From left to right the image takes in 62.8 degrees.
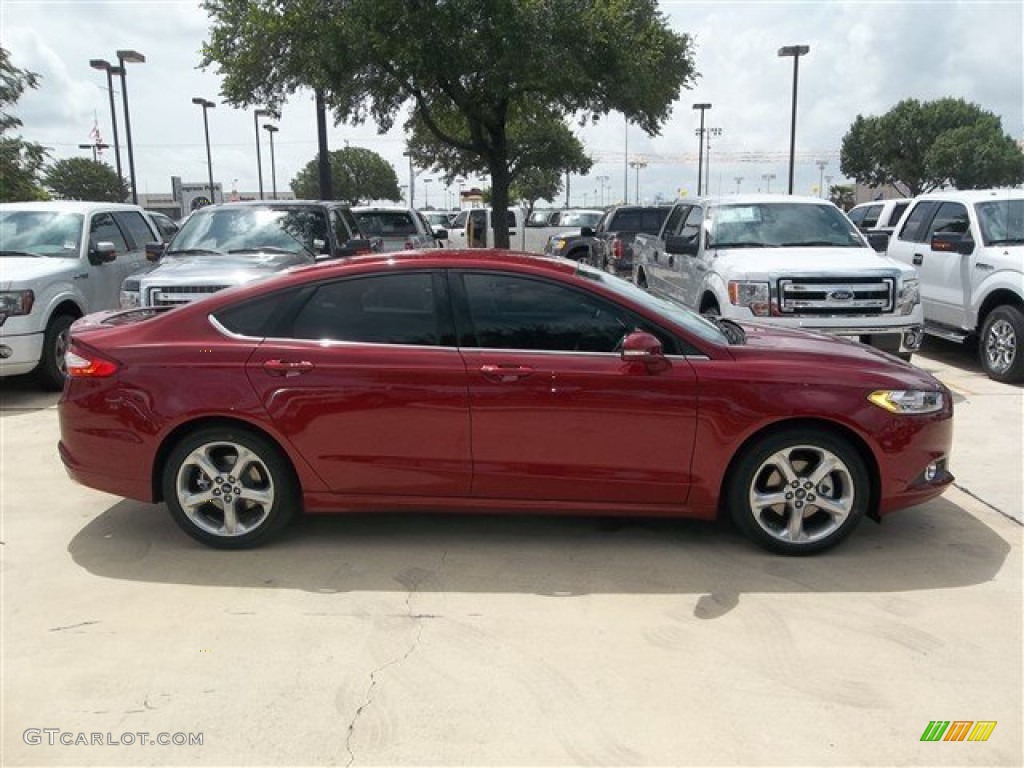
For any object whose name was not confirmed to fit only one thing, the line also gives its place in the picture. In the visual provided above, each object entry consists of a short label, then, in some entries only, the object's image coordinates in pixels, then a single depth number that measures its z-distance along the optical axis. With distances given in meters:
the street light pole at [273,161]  39.31
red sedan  4.22
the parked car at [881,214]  16.14
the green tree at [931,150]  46.53
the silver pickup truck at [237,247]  7.49
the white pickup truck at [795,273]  7.70
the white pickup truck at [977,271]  8.61
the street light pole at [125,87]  26.34
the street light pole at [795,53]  27.52
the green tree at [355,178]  69.25
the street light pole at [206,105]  36.22
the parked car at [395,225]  15.19
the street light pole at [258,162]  37.13
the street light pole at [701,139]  40.56
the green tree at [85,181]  50.28
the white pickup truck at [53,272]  7.98
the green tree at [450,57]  12.96
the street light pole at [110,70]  27.89
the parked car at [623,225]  17.10
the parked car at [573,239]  18.47
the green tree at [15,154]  14.82
